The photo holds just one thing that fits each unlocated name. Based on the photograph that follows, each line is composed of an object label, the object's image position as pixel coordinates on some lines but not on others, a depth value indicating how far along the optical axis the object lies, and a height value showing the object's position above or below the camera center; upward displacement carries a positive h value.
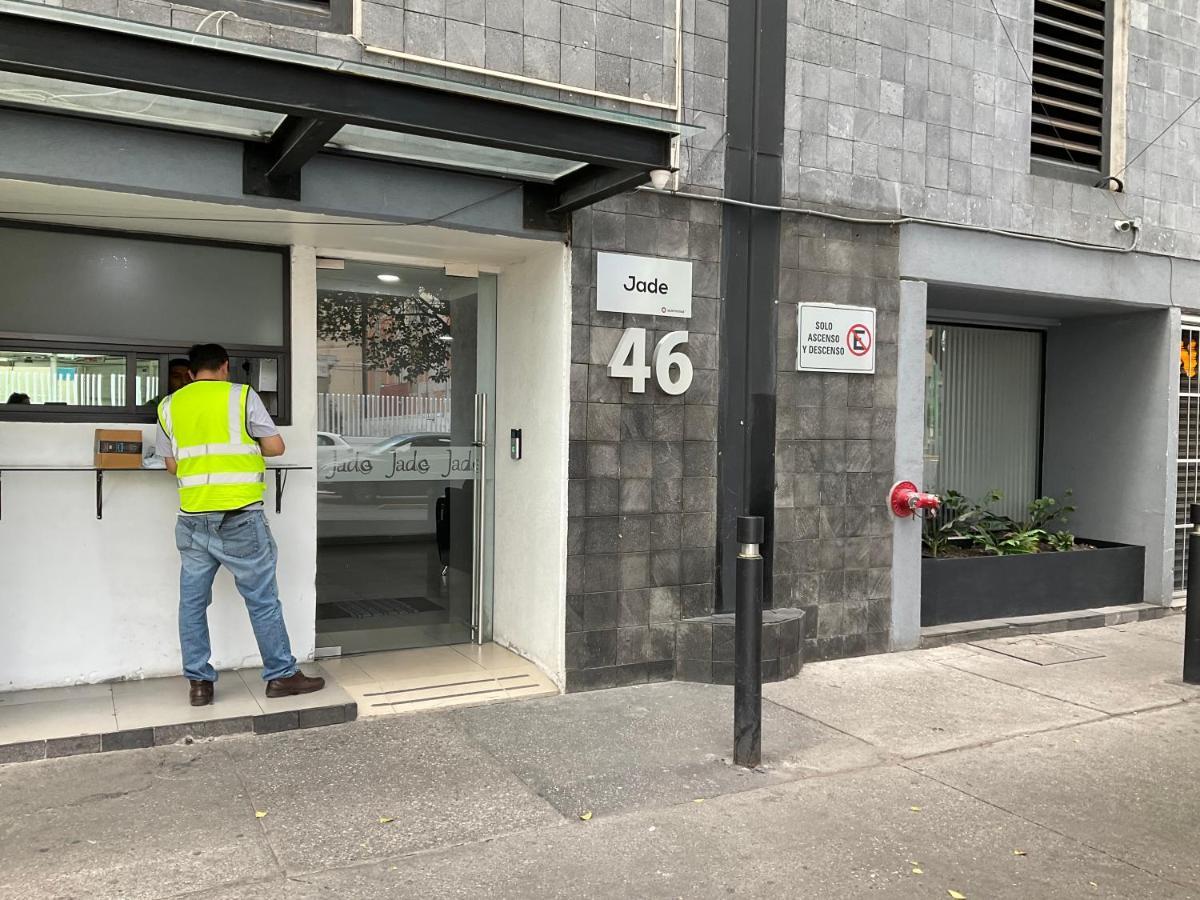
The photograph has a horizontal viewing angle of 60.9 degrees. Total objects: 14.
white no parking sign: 6.91 +0.56
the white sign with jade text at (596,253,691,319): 6.17 +0.82
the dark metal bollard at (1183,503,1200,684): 6.53 -1.22
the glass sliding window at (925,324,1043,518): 9.17 +0.09
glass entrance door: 6.59 -0.27
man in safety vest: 5.41 -0.49
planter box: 7.86 -1.30
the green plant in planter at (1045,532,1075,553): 8.77 -1.02
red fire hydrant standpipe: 7.24 -0.56
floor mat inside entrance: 6.71 -1.30
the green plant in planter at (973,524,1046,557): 8.53 -1.01
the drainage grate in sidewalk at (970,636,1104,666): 7.33 -1.69
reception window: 5.55 +0.54
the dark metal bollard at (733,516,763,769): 4.90 -1.11
